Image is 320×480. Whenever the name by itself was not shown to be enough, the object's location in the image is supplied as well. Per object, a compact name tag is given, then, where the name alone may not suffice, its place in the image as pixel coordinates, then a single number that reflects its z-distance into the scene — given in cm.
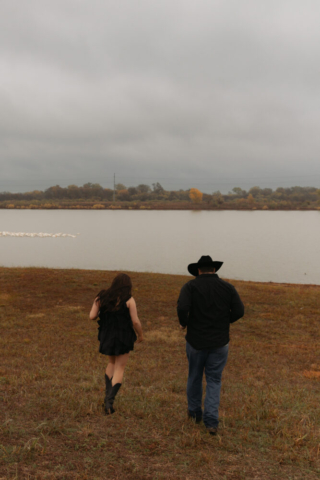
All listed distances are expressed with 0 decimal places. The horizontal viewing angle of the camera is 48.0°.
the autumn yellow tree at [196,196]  18188
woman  554
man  518
